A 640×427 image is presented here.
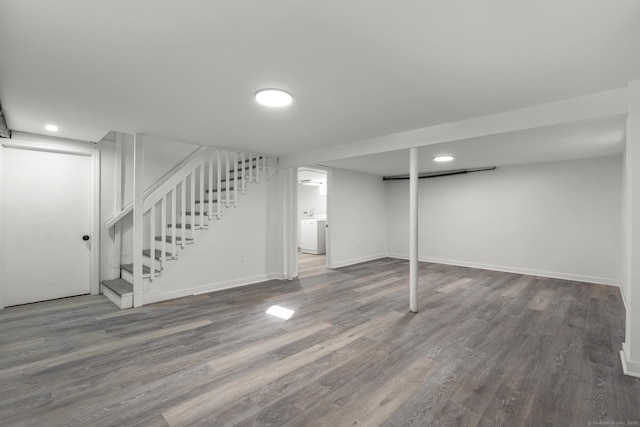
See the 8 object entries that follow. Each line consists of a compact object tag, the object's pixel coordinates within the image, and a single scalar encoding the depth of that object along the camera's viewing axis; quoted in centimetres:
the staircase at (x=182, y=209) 415
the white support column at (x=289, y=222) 563
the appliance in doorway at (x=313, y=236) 889
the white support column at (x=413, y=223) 383
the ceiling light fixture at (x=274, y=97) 255
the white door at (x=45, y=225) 394
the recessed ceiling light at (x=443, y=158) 523
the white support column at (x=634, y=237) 230
